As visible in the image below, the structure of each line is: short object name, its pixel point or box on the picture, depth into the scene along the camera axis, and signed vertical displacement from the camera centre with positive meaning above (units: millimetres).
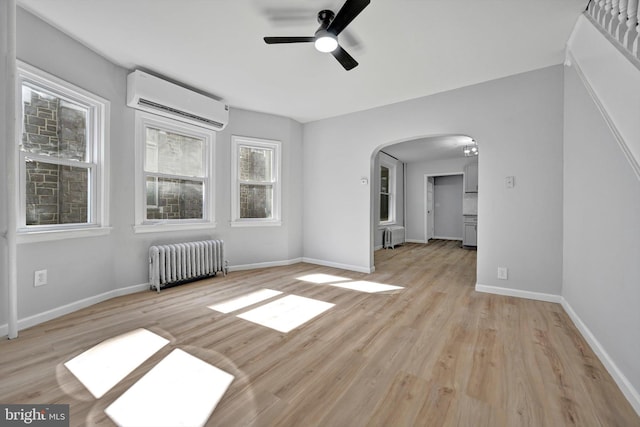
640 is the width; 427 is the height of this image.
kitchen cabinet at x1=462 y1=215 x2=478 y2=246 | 7348 -547
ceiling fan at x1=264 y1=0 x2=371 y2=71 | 1980 +1484
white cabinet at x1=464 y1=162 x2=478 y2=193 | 7355 +976
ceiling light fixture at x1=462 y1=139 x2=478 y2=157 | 6036 +1458
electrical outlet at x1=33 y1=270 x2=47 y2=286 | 2430 -633
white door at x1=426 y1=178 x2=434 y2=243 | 8828 +91
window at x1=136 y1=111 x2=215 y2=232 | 3463 +517
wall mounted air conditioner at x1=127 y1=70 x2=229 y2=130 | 3174 +1438
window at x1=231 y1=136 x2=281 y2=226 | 4500 +517
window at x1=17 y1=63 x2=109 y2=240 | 2418 +540
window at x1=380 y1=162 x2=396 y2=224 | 7625 +553
